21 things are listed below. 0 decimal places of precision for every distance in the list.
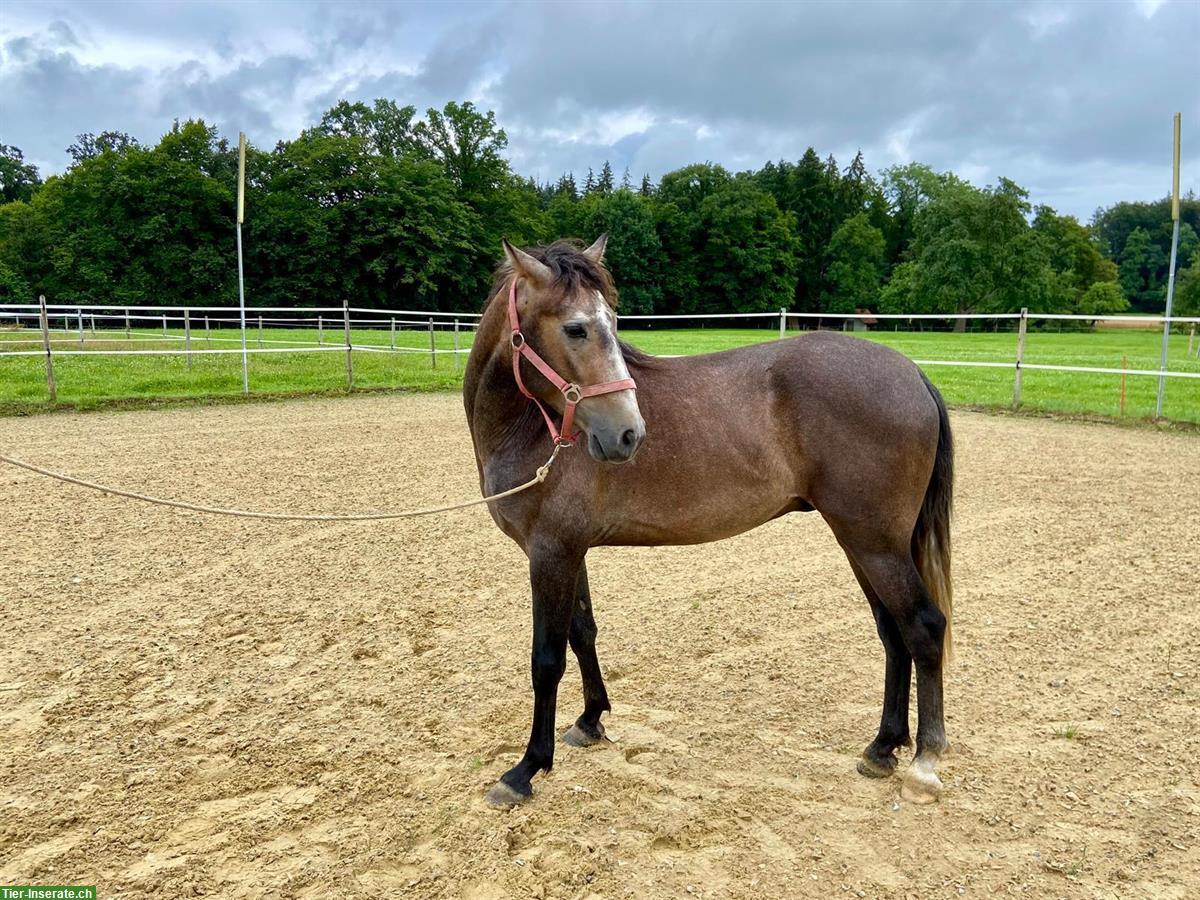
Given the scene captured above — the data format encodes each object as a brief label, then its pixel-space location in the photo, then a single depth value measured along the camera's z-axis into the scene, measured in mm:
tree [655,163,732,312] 56406
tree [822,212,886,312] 58719
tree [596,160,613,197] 79750
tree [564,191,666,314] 53688
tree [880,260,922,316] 52656
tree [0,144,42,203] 68062
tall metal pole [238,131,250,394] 13709
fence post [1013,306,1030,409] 12977
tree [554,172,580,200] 79512
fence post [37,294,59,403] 12054
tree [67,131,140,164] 71875
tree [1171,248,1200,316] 42750
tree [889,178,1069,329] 48375
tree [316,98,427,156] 54500
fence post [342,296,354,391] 15141
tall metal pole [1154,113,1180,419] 11188
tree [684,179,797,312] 56094
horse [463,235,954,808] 2873
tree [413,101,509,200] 52938
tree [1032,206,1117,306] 53094
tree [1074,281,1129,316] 55469
